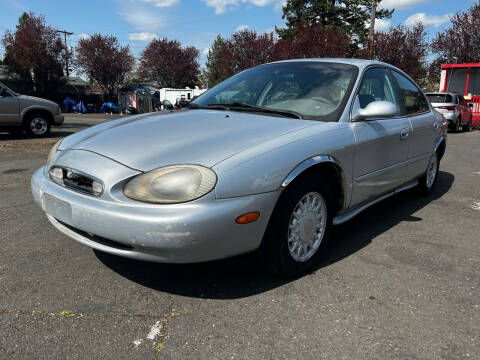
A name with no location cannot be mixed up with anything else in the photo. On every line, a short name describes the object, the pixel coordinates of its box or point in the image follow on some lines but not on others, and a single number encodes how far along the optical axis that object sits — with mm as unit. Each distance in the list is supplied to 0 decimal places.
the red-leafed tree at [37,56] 32219
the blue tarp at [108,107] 31394
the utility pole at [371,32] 19183
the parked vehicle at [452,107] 13945
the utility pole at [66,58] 34344
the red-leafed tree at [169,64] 44812
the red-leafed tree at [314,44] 27500
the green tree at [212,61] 55369
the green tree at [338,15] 35938
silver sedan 2125
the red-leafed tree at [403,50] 25688
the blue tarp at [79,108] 30183
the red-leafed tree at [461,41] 26625
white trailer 31109
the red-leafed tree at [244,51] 35094
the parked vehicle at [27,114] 9919
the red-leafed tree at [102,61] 37312
